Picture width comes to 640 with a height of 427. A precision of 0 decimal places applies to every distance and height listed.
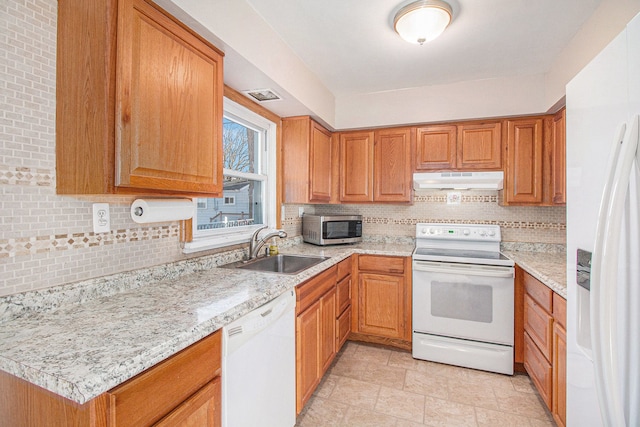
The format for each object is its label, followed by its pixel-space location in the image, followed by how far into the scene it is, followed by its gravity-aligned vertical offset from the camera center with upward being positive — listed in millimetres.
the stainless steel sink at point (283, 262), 2174 -378
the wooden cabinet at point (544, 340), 1602 -770
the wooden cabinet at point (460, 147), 2695 +604
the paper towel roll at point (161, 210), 1338 +5
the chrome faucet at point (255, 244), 2180 -231
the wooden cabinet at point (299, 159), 2721 +478
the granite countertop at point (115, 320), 720 -363
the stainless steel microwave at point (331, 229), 2881 -165
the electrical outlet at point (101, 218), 1274 -32
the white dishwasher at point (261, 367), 1156 -676
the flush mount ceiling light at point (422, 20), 1618 +1065
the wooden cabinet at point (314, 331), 1745 -765
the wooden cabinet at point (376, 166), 2951 +463
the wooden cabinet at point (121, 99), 1041 +408
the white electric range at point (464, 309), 2350 -767
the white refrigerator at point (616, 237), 774 -60
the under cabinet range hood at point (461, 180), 2623 +288
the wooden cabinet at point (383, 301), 2676 -789
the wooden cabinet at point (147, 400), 718 -494
